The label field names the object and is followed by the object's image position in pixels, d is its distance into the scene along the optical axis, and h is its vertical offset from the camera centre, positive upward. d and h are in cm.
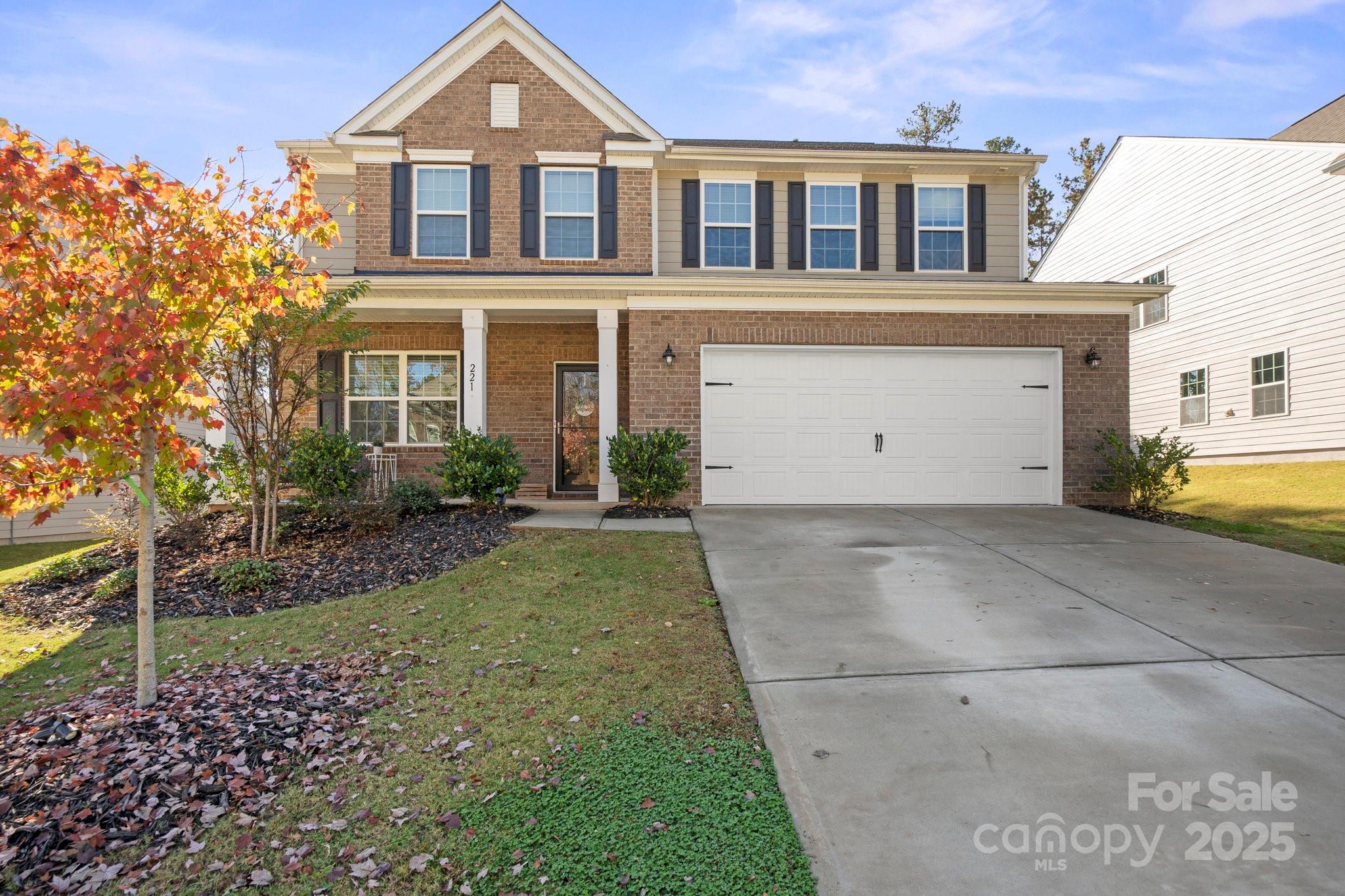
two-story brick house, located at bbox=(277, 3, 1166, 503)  970 +221
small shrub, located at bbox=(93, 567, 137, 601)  598 -123
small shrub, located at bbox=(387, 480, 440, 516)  855 -60
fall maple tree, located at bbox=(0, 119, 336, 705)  283 +65
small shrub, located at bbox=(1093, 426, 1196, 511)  913 -21
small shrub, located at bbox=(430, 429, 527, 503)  866 -22
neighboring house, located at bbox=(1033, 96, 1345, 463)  1267 +369
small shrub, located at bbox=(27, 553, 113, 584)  673 -122
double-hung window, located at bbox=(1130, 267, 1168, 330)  1664 +365
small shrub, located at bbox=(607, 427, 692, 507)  898 -19
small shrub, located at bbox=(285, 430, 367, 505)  847 -21
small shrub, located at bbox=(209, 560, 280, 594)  590 -113
